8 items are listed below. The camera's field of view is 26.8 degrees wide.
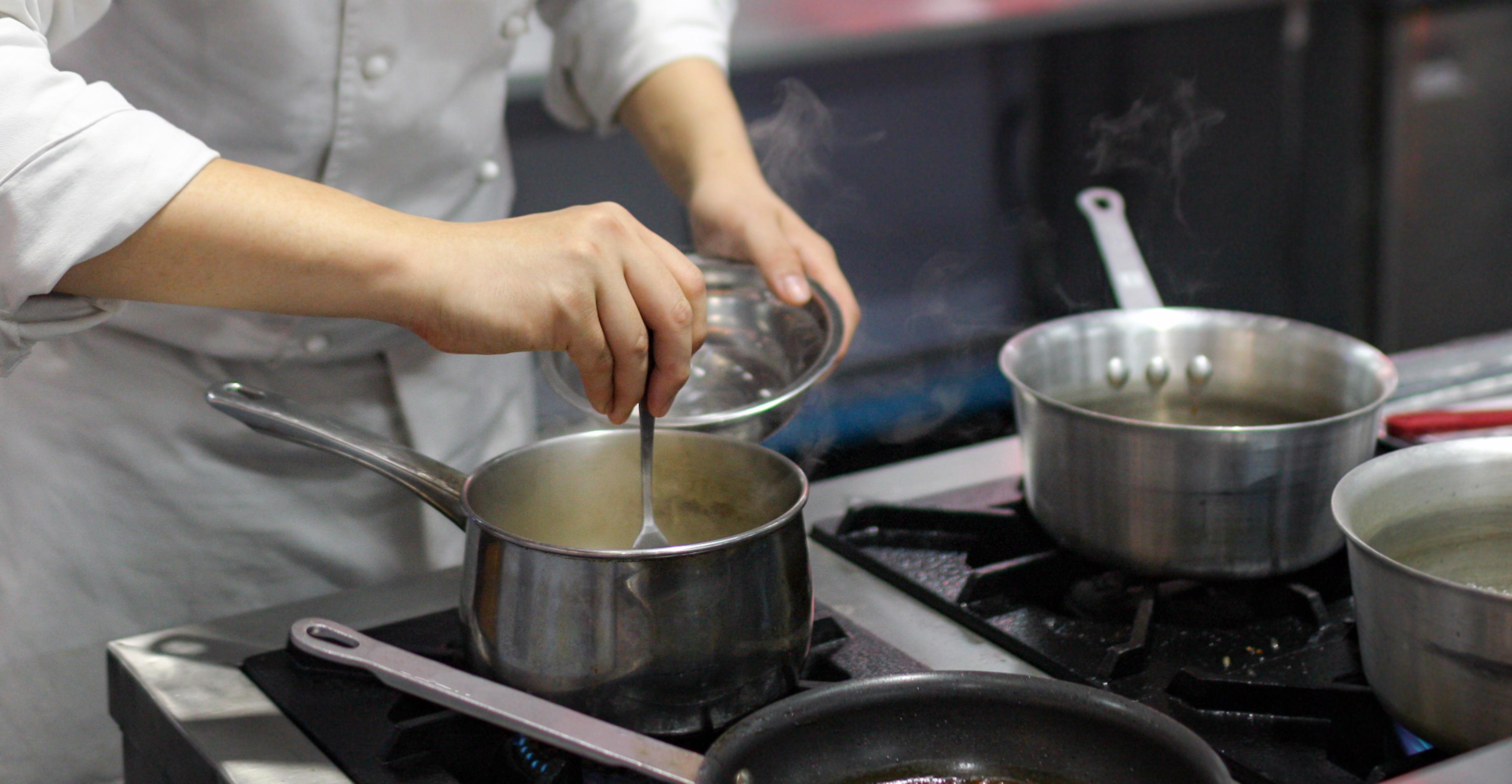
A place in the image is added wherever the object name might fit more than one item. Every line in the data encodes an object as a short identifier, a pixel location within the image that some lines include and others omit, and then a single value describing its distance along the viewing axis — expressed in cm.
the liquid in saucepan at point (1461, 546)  183
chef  180
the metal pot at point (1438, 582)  168
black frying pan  168
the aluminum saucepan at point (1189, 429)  186
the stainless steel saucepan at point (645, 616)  172
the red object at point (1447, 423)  214
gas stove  175
